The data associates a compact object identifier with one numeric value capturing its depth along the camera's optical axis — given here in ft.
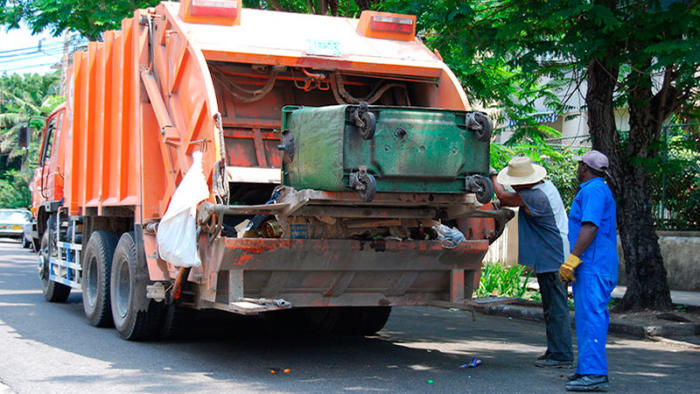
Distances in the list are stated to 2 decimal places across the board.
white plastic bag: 20.24
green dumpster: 18.45
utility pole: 93.93
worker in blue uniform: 18.78
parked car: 106.83
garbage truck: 19.24
